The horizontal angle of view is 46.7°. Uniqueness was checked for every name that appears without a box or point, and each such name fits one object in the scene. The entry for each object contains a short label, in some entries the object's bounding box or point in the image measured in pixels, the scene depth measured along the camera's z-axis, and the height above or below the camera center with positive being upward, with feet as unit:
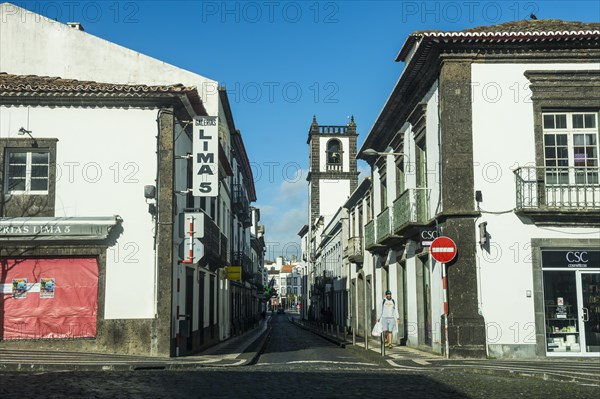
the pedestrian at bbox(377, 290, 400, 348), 66.59 -3.75
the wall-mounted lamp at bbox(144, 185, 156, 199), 52.44 +6.54
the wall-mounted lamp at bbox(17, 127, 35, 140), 53.83 +11.39
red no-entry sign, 52.11 +1.95
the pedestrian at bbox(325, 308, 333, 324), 151.12 -8.66
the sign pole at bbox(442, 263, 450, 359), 52.21 -2.12
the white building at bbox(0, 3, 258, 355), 52.80 +6.74
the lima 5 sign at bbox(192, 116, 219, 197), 55.62 +9.80
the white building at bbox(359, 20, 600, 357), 53.01 +6.69
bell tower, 215.92 +34.87
